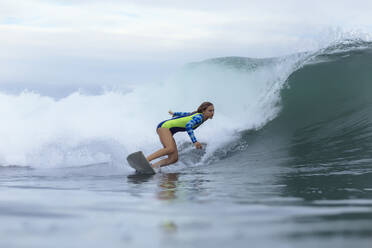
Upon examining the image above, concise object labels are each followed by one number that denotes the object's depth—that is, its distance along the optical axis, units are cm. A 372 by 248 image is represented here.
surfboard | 1659
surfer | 1802
